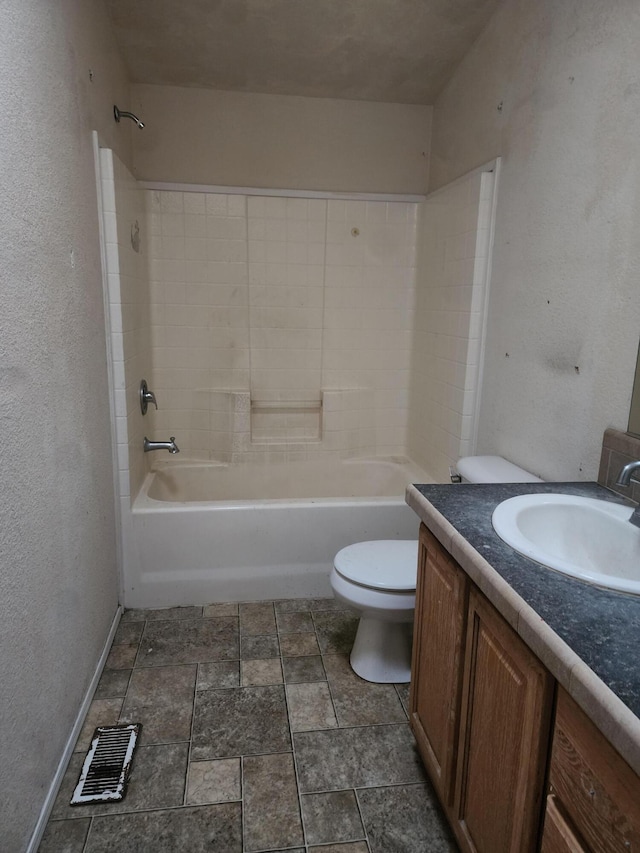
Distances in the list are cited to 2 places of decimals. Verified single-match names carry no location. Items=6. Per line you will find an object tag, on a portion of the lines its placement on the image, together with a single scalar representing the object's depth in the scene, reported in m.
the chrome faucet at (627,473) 1.30
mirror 1.52
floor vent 1.55
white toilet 1.92
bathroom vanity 0.76
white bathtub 2.48
